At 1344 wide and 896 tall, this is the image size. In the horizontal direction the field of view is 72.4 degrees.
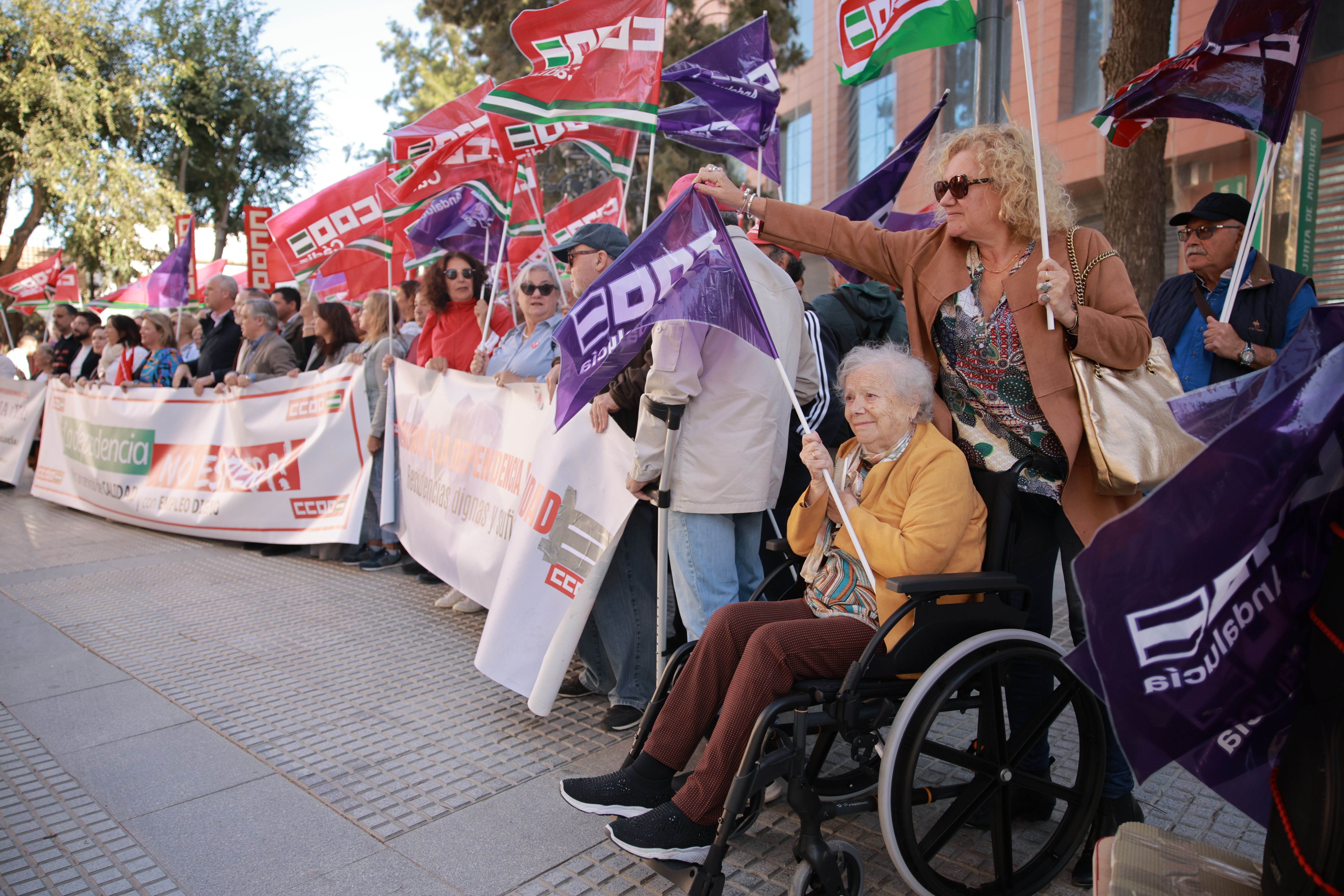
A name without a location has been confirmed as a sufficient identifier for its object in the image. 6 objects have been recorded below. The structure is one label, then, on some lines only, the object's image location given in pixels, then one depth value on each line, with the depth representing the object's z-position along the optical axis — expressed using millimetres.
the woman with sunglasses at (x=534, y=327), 4781
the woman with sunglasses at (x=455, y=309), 5840
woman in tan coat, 2535
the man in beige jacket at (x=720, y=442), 3277
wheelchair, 2283
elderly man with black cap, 3508
